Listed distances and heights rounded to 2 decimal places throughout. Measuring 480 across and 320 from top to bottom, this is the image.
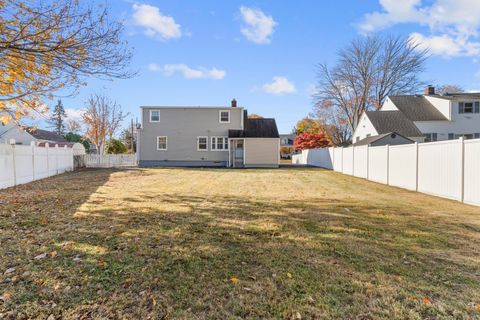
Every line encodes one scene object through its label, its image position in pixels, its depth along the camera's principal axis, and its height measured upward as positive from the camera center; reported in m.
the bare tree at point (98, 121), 31.91 +3.53
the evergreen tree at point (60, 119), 66.06 +7.76
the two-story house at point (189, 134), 26.16 +1.59
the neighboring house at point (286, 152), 58.38 -0.38
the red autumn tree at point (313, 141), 44.38 +1.50
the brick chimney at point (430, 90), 28.82 +6.26
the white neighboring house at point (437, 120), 24.89 +2.72
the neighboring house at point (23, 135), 37.43 +2.44
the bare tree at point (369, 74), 33.76 +9.69
